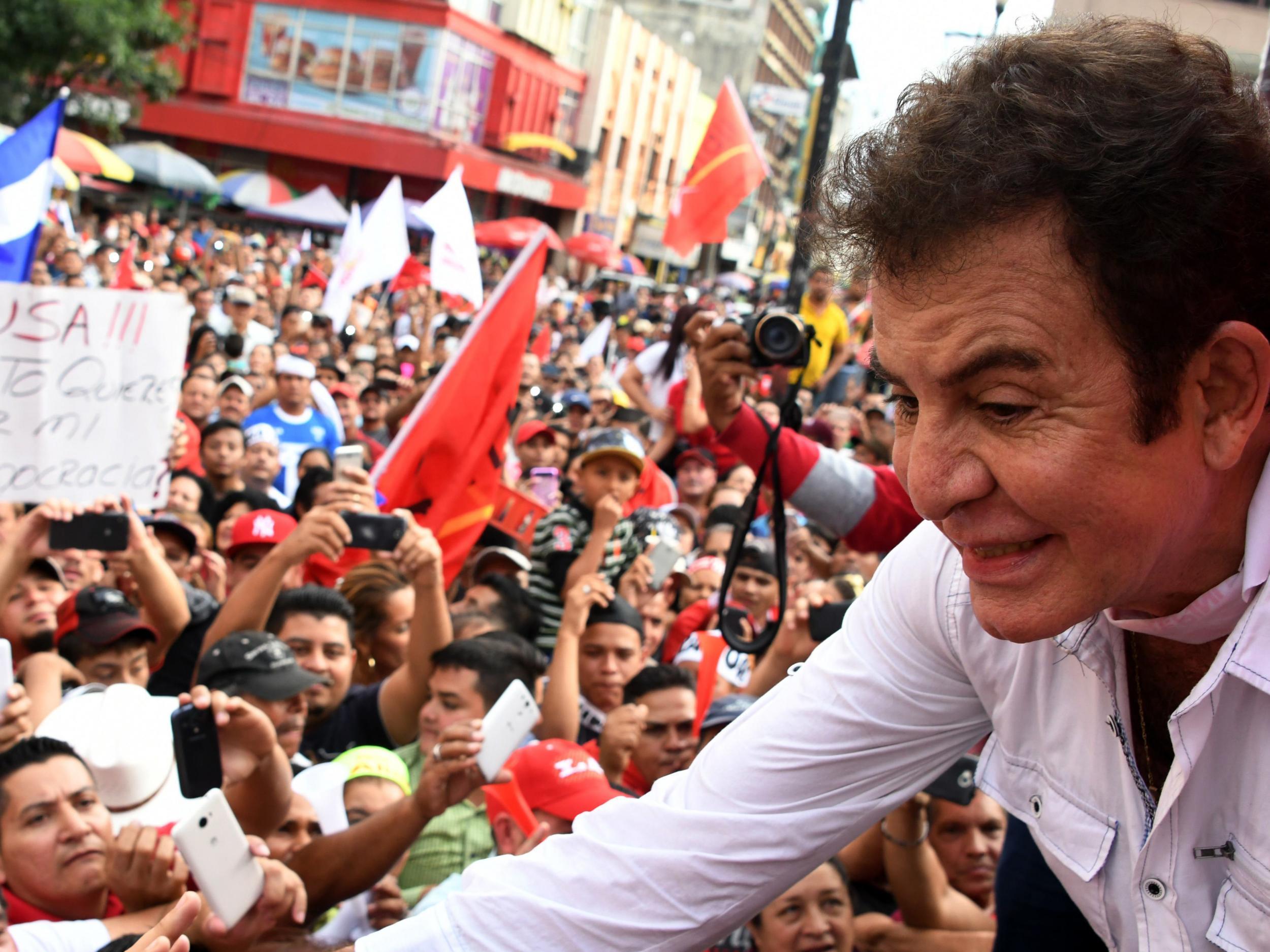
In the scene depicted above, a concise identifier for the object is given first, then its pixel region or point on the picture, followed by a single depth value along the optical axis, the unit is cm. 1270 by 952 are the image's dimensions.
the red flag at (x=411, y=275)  1498
